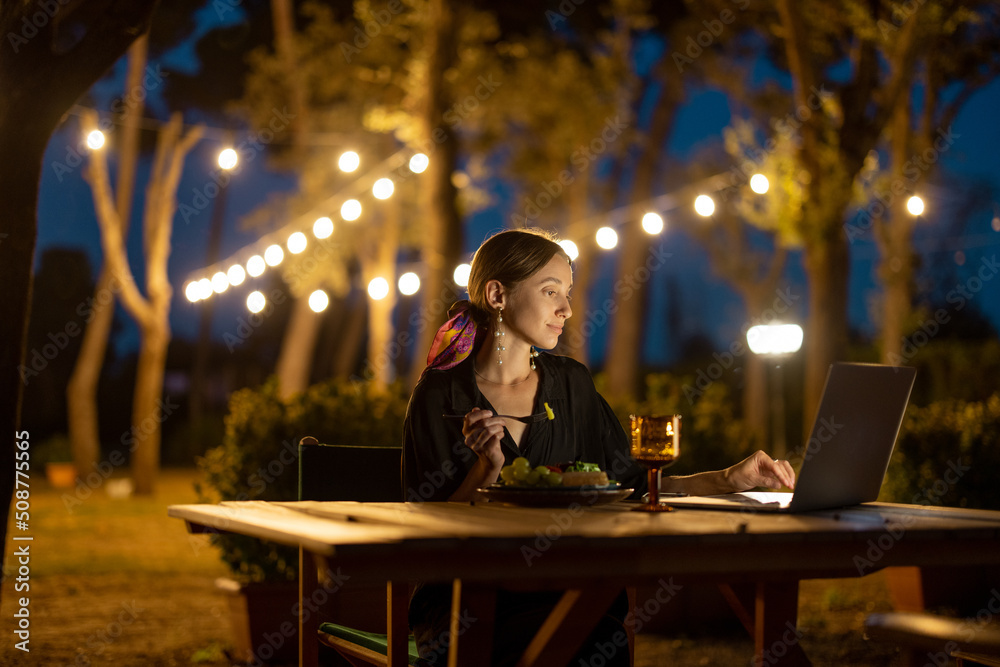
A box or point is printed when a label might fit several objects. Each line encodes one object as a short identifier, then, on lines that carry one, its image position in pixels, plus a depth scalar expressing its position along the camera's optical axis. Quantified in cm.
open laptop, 227
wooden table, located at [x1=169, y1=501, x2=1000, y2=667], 188
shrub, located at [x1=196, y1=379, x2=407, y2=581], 533
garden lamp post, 1162
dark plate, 254
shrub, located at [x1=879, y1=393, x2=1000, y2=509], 635
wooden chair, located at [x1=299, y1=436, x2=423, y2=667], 333
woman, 306
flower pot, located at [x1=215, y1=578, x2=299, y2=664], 514
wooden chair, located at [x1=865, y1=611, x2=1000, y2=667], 270
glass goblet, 246
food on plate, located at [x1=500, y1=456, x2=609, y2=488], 257
